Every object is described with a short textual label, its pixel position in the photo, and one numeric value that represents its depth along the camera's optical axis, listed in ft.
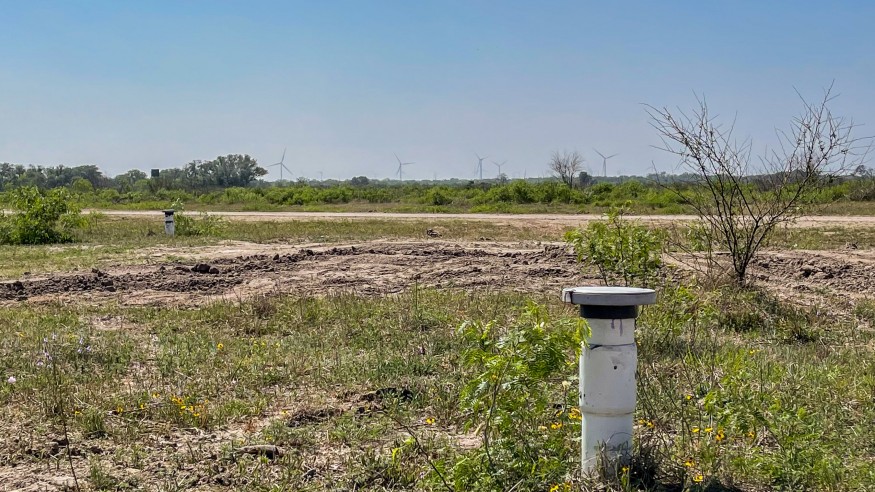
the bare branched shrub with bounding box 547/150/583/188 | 231.71
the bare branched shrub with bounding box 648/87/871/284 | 37.06
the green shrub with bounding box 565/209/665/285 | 29.17
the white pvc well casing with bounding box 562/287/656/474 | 12.76
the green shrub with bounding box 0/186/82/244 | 70.95
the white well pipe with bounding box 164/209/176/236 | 74.79
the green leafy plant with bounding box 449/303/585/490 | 13.05
